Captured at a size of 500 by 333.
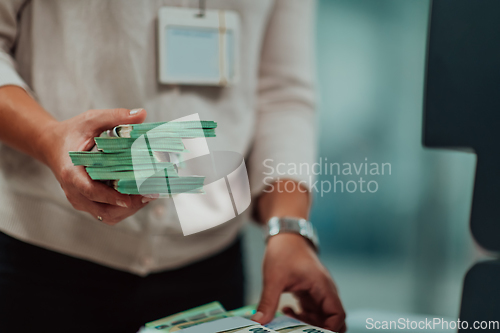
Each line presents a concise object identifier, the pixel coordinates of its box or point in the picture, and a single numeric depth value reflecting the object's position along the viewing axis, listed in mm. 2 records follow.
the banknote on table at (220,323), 1166
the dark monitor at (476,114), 1129
